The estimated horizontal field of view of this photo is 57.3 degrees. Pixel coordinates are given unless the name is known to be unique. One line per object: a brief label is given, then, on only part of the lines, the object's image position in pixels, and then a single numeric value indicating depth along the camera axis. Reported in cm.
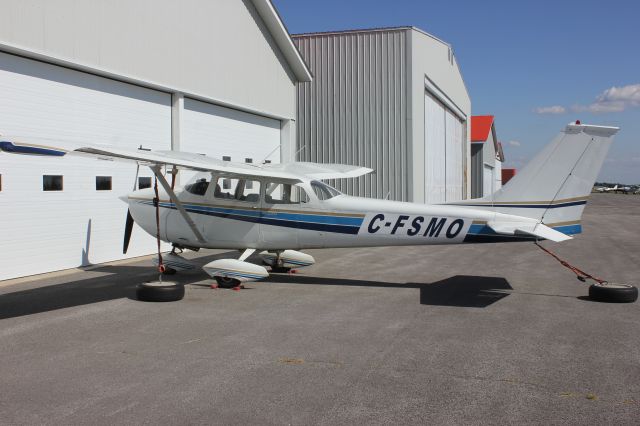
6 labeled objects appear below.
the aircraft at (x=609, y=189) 10522
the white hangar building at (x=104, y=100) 1089
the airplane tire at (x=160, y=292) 863
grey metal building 2289
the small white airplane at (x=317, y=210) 869
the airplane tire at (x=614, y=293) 847
